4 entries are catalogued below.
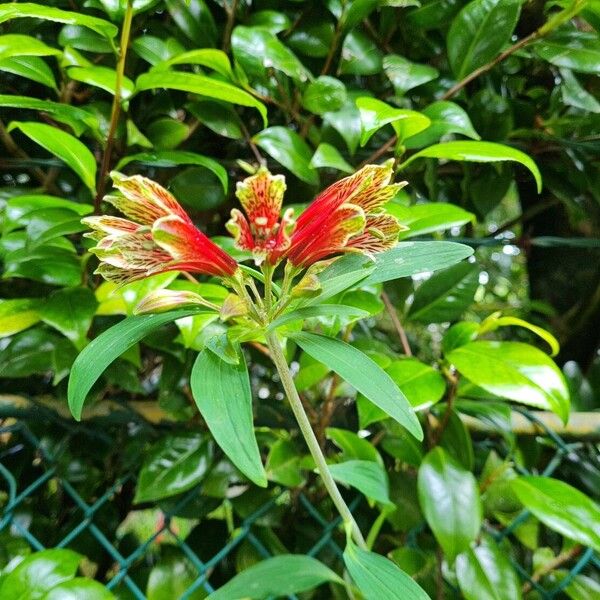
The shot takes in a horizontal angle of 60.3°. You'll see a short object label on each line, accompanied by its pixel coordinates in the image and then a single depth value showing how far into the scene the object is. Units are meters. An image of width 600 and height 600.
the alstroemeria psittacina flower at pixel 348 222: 0.27
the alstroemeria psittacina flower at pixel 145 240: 0.25
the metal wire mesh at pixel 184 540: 0.51
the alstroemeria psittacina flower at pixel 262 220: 0.25
